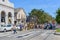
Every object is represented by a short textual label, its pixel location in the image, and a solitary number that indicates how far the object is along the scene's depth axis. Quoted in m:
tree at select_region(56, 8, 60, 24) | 22.37
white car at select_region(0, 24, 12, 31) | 13.02
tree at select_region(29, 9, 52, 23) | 32.14
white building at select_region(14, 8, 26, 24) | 24.45
